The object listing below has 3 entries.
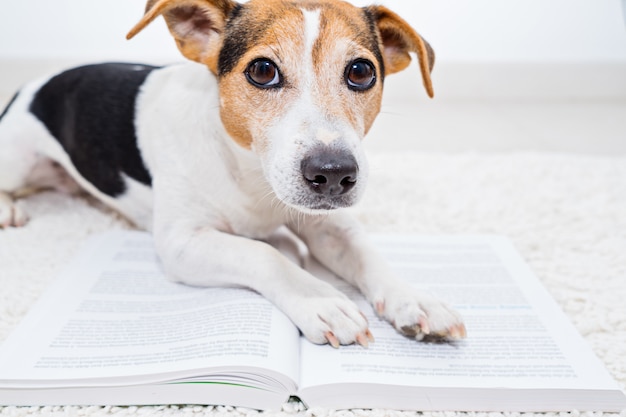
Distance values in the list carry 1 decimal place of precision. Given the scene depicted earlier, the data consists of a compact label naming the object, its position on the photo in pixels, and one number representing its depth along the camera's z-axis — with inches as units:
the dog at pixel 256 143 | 22.3
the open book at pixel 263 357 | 20.7
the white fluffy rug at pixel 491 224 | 24.3
